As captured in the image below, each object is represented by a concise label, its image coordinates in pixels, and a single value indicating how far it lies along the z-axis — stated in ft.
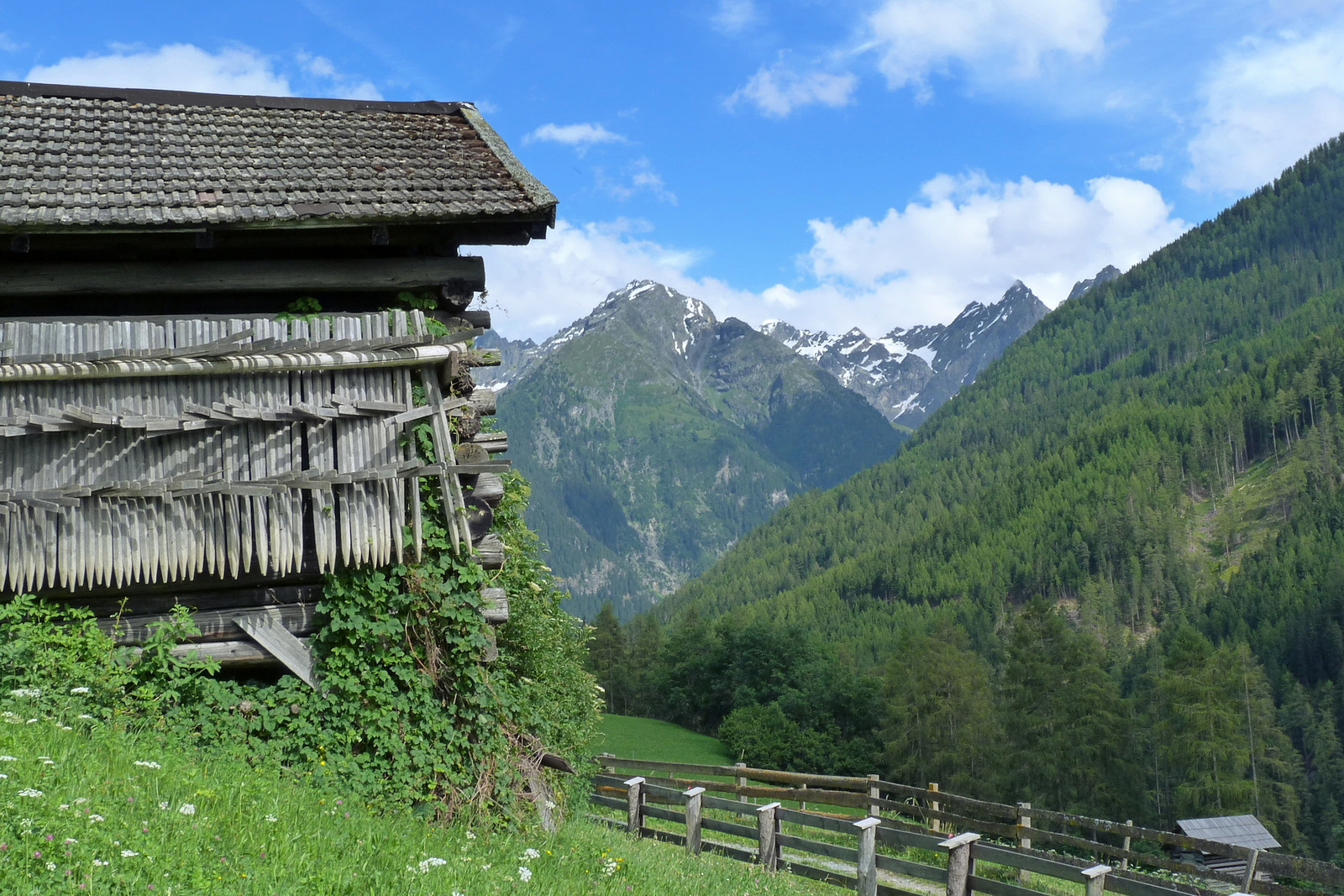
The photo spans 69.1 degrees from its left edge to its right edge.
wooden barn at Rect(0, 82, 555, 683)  28.09
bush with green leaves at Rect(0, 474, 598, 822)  27.22
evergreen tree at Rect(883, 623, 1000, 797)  213.66
